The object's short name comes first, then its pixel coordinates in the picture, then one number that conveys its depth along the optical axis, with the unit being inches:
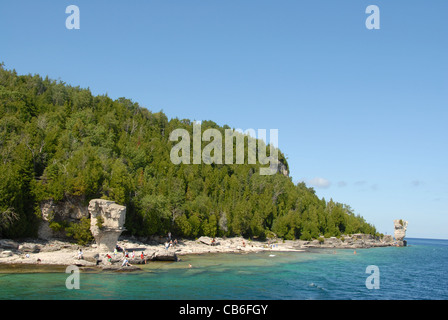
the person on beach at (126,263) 1550.4
